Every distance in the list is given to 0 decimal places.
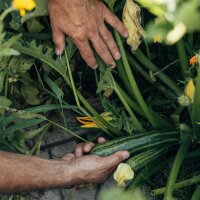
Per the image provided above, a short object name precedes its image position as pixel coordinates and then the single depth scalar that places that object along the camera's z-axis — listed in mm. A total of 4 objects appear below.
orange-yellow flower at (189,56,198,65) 791
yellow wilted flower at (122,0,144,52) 834
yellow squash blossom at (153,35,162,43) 840
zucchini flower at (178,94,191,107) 811
